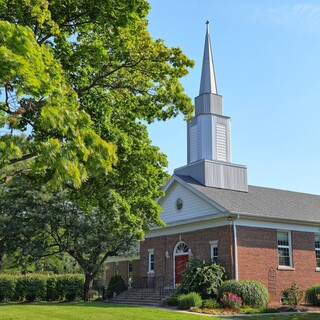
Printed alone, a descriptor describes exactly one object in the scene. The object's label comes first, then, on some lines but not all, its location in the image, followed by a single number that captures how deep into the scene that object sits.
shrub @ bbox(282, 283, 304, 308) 20.62
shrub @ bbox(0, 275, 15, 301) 28.55
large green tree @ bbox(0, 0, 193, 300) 6.63
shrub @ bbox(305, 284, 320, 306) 22.27
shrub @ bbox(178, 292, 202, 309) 20.00
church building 23.23
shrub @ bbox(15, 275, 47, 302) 28.89
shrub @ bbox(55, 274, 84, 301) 29.47
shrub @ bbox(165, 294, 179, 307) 21.53
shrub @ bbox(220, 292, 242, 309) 19.67
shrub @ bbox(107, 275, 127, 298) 29.01
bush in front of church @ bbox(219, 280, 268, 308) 20.53
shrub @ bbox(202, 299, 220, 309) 20.03
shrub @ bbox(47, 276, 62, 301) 29.44
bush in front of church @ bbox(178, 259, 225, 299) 21.59
